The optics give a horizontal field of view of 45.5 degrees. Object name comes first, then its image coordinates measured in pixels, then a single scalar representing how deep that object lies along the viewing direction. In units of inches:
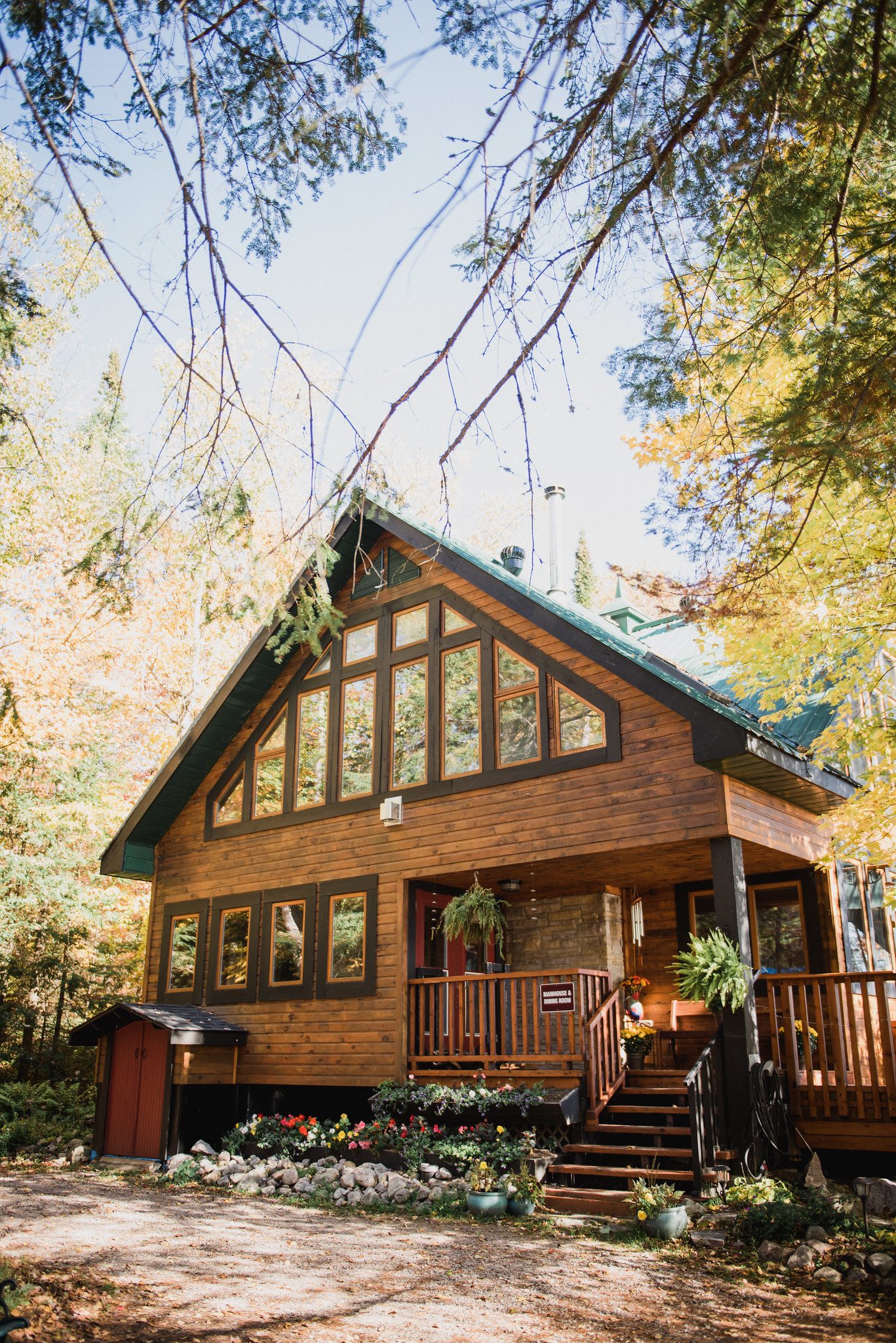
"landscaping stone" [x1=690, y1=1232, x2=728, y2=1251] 286.0
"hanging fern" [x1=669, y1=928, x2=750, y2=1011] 364.2
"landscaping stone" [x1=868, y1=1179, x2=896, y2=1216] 307.1
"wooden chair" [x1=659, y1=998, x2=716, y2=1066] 462.6
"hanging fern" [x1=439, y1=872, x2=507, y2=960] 472.7
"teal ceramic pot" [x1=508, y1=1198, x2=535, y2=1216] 341.4
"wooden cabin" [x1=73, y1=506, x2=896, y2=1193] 391.9
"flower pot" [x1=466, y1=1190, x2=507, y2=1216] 343.9
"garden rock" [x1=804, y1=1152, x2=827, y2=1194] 327.9
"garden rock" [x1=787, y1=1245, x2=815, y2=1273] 263.3
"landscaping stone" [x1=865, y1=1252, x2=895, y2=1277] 251.3
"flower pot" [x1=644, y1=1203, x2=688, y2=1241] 297.7
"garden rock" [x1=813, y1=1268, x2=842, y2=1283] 252.8
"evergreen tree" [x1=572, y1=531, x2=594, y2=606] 1416.2
